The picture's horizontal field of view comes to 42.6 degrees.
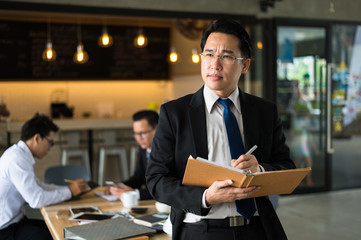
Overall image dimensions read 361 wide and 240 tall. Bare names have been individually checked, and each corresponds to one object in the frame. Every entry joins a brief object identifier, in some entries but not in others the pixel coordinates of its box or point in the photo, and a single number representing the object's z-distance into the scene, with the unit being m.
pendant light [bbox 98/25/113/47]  5.04
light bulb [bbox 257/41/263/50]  6.46
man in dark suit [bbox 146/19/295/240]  1.75
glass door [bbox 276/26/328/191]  6.77
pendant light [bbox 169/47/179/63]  5.54
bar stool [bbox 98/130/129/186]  7.08
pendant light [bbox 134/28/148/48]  5.34
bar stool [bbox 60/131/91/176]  7.01
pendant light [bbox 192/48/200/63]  5.45
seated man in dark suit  3.96
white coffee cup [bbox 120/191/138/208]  3.16
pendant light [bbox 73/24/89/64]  4.97
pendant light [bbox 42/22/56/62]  4.96
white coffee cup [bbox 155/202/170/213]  2.88
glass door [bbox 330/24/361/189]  7.07
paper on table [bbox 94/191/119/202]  3.43
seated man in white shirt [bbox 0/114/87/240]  3.18
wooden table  2.57
